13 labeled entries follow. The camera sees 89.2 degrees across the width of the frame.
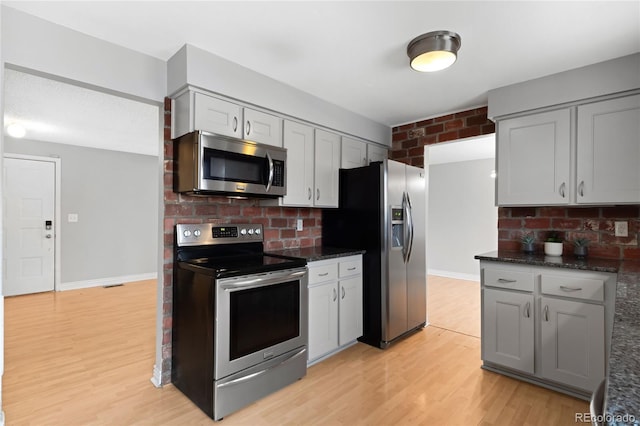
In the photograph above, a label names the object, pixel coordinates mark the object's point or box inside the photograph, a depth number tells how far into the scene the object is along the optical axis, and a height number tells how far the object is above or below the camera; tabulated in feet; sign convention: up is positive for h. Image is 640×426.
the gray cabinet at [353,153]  11.06 +2.10
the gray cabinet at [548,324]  6.88 -2.56
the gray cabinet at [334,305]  8.63 -2.61
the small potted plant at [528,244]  9.09 -0.87
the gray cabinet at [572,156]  7.38 +1.44
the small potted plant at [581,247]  8.29 -0.86
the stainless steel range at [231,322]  6.44 -2.38
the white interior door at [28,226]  15.12 -0.67
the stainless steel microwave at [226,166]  7.06 +1.09
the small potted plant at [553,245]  8.54 -0.84
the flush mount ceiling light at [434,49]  6.47 +3.34
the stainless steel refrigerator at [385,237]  9.81 -0.78
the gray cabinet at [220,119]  7.28 +2.27
